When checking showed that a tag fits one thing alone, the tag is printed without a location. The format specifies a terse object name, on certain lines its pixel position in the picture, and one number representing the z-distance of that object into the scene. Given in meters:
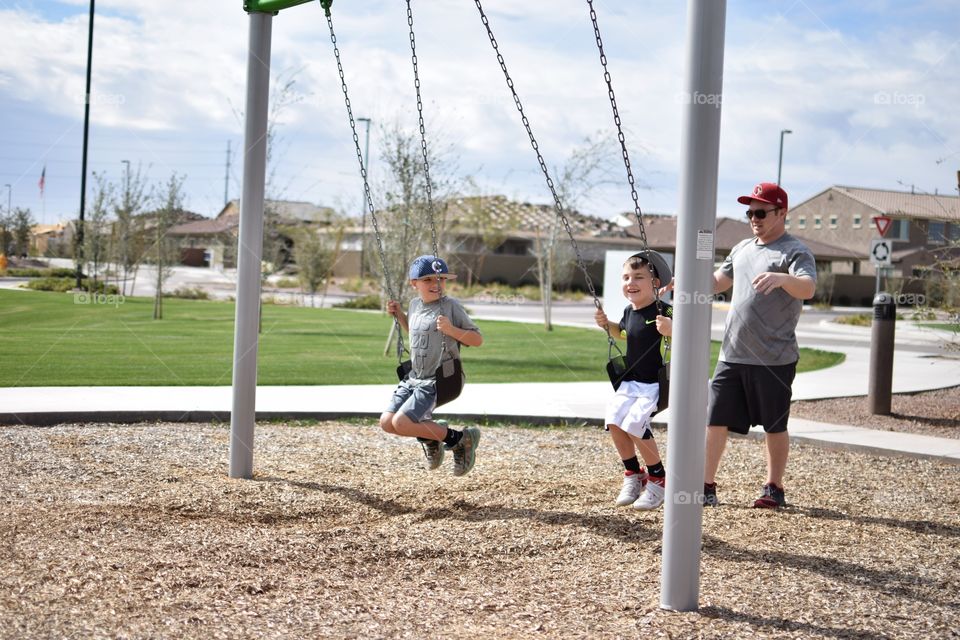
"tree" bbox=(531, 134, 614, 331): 24.42
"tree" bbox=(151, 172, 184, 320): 22.53
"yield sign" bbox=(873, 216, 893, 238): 24.22
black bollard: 10.33
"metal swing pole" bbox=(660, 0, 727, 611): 3.83
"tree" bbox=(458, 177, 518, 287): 42.75
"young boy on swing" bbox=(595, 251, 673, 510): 5.43
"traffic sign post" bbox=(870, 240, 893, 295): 24.83
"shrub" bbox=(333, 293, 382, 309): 33.09
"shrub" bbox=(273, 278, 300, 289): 43.41
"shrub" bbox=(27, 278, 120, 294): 16.39
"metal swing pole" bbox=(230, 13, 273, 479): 6.27
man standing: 5.53
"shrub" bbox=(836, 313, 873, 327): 33.78
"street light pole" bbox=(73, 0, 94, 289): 16.89
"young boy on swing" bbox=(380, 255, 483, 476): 5.75
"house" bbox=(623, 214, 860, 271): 55.78
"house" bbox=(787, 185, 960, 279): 62.69
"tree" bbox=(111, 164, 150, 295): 22.94
